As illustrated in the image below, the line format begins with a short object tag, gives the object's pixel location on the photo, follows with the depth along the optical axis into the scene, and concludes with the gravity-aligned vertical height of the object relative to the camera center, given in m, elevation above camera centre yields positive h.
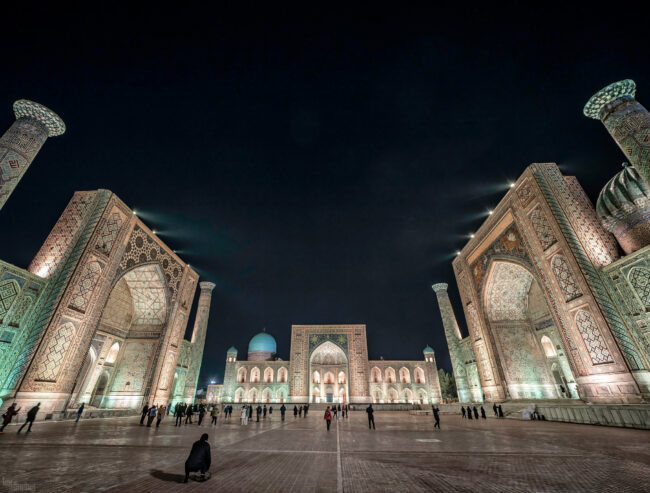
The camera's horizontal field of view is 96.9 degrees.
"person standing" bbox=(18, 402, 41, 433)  6.58 -0.18
